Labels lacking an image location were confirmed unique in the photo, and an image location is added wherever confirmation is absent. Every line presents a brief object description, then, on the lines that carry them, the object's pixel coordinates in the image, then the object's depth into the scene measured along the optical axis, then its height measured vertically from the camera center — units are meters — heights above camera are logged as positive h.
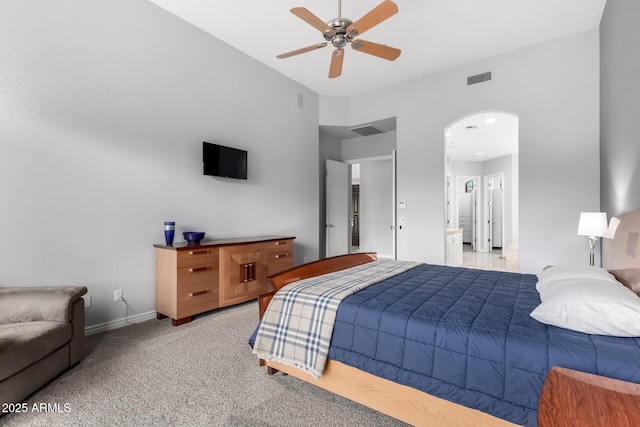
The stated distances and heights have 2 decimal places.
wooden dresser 2.96 -0.65
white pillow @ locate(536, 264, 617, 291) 1.70 -0.36
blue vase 3.07 -0.17
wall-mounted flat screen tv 3.65 +0.69
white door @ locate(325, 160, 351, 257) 6.02 +0.12
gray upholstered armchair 1.68 -0.75
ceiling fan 2.33 +1.56
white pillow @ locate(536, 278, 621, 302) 1.50 -0.38
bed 1.19 -0.62
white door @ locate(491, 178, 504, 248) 8.98 +0.09
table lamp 2.88 -0.12
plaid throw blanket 1.73 -0.67
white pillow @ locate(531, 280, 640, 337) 1.24 -0.43
